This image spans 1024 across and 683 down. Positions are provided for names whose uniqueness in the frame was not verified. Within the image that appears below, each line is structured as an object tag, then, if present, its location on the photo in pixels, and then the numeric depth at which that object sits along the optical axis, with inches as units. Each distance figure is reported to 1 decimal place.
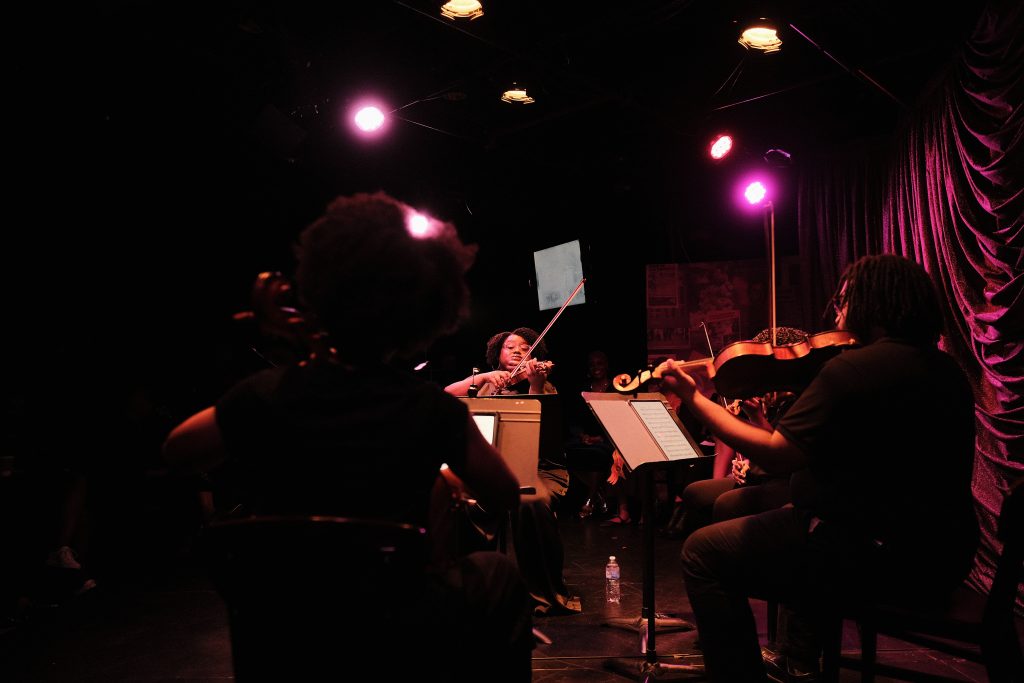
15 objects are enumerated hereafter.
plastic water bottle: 175.0
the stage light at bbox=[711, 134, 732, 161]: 242.7
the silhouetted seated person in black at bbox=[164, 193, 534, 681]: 56.9
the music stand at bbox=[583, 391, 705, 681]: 117.0
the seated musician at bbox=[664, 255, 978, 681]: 79.4
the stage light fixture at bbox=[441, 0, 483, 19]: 194.5
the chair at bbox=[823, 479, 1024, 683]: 76.5
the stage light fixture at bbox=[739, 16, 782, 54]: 193.6
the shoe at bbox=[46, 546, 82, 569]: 183.9
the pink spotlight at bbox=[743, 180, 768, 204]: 242.2
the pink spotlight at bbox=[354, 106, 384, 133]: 245.3
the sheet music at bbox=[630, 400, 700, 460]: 121.0
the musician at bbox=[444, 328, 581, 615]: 162.2
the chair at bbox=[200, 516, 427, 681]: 52.6
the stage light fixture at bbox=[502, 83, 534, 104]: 252.2
